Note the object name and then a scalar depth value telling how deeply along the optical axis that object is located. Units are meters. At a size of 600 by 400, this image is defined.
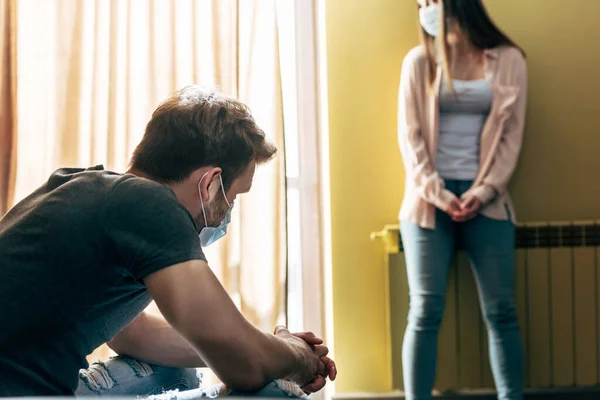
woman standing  2.57
